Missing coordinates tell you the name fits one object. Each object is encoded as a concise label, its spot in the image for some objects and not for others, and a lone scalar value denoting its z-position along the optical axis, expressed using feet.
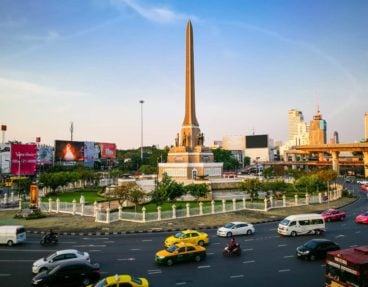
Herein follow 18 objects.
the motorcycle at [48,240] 72.59
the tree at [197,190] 126.82
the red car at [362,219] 93.70
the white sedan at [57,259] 51.72
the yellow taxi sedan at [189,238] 66.69
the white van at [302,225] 77.71
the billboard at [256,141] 488.44
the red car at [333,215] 99.09
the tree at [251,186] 128.06
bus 34.22
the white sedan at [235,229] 78.89
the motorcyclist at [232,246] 61.16
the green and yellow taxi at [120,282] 39.75
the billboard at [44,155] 264.11
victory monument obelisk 188.96
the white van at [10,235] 73.31
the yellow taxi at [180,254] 56.24
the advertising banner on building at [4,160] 235.40
